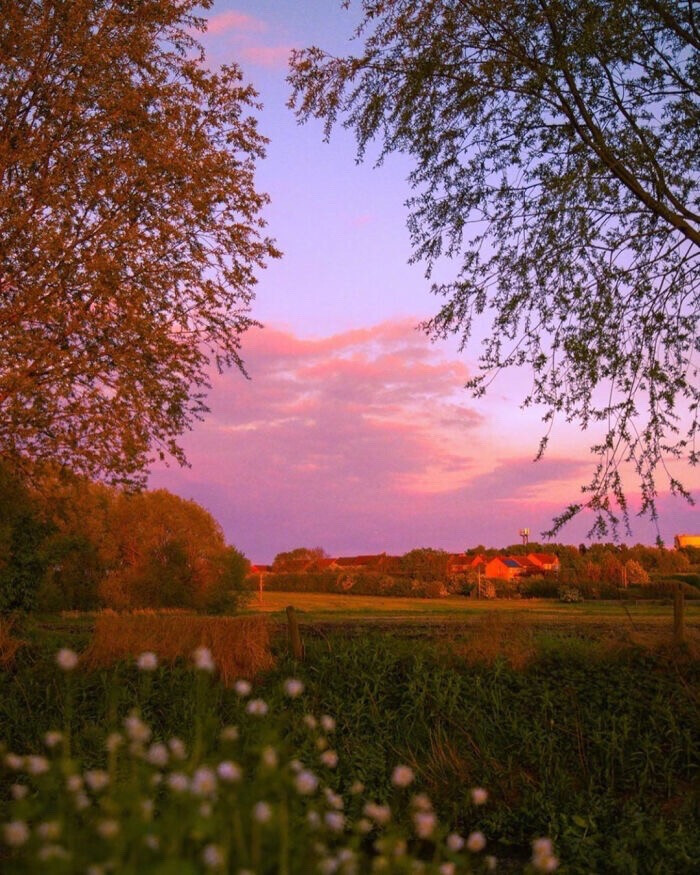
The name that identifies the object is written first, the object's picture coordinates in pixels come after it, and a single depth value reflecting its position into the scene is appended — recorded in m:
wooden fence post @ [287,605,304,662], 13.97
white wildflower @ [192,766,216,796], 3.03
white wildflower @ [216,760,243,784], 3.17
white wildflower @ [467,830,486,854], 3.51
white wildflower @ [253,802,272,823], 2.99
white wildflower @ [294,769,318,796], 3.29
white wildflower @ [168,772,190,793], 3.03
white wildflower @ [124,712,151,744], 3.29
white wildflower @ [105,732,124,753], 3.56
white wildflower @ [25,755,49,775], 3.20
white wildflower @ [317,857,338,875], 3.10
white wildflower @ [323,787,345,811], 3.68
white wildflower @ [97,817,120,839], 2.89
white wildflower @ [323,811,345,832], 3.28
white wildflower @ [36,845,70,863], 2.72
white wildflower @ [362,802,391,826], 3.49
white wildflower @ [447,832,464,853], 3.61
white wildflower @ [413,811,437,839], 3.34
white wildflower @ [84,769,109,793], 3.18
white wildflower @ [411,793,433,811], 3.72
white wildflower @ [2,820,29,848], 2.78
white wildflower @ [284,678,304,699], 3.91
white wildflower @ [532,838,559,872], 3.31
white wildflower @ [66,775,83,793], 3.10
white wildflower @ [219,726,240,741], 3.51
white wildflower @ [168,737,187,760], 3.39
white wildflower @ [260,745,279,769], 3.29
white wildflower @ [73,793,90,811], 3.34
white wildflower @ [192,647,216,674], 3.65
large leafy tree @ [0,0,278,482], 14.69
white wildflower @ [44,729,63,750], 3.52
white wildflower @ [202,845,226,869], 2.78
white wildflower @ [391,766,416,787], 3.62
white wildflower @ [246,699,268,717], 3.82
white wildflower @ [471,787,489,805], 3.84
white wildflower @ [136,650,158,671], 3.82
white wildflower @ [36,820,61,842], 2.92
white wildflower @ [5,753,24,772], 3.33
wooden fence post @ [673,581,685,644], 12.64
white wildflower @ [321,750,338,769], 4.02
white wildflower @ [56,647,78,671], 3.59
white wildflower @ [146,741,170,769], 3.28
